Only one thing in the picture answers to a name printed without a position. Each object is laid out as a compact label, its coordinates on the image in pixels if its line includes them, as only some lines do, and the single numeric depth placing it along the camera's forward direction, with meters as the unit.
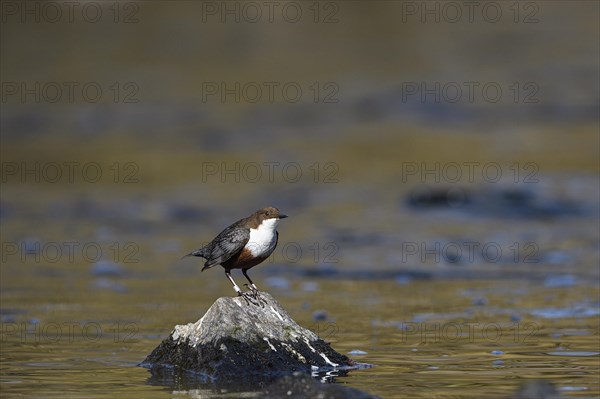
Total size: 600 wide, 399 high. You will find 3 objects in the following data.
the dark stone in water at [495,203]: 32.80
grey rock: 15.11
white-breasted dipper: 15.87
